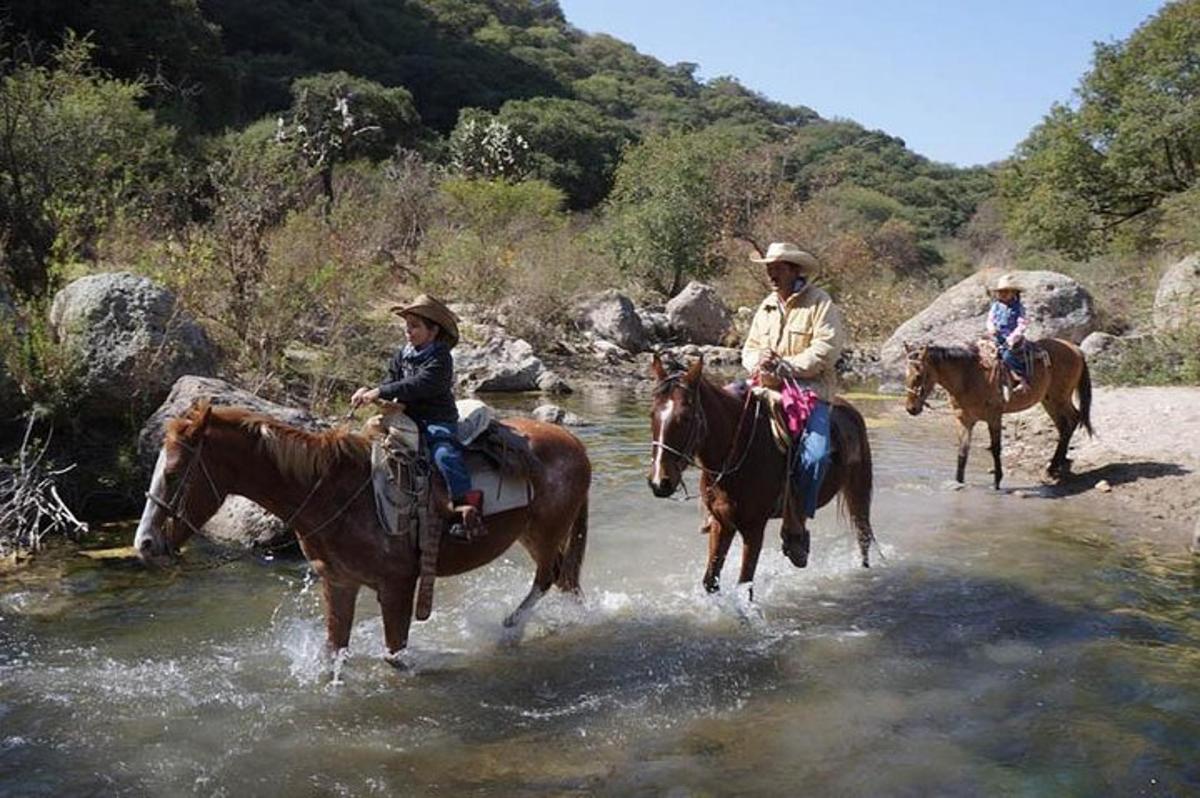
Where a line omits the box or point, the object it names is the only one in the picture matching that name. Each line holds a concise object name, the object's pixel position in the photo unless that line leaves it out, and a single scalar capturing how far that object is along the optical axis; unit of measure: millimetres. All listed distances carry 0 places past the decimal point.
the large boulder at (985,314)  22703
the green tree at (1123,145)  30000
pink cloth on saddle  7383
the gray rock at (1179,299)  17141
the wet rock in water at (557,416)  16062
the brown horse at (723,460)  6406
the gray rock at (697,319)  28625
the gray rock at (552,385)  19891
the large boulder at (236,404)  8914
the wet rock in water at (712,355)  25688
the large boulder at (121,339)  9914
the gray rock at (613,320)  26391
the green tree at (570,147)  56531
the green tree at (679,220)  32844
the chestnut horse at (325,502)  5188
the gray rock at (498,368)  19344
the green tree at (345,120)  37188
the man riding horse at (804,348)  7191
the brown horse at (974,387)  12039
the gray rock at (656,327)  28172
